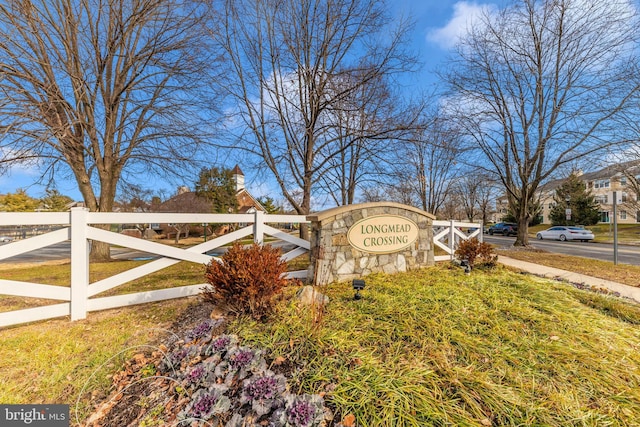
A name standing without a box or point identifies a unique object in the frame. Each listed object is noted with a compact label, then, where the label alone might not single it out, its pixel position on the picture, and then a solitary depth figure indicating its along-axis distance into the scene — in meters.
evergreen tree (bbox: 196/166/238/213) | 25.05
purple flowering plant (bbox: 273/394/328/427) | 1.56
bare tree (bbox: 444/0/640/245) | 10.27
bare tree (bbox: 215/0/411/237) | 6.86
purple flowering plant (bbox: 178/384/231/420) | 1.68
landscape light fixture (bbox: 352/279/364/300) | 3.38
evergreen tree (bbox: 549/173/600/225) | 29.88
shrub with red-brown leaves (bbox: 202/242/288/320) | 2.79
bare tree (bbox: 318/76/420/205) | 7.18
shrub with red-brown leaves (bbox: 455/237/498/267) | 5.63
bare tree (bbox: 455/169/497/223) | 14.51
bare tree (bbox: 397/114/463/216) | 13.68
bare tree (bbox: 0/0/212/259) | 6.20
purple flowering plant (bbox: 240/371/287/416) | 1.71
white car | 19.91
